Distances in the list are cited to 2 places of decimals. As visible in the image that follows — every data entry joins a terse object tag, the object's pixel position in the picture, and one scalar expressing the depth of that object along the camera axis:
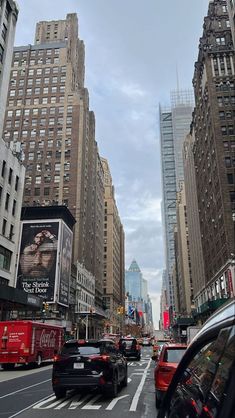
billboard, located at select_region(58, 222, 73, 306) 68.94
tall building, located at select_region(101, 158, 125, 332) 142.38
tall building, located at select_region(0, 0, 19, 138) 46.62
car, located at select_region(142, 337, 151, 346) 81.31
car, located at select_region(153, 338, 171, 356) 26.45
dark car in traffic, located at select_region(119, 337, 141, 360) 33.06
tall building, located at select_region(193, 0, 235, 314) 59.41
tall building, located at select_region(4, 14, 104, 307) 92.12
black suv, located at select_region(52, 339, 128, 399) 11.66
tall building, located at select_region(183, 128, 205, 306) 94.12
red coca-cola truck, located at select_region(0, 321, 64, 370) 24.88
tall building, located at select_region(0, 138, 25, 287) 45.63
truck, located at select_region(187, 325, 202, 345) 30.95
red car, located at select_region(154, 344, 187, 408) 10.13
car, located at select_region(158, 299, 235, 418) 1.94
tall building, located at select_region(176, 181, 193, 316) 132.75
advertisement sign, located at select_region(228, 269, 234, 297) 52.35
